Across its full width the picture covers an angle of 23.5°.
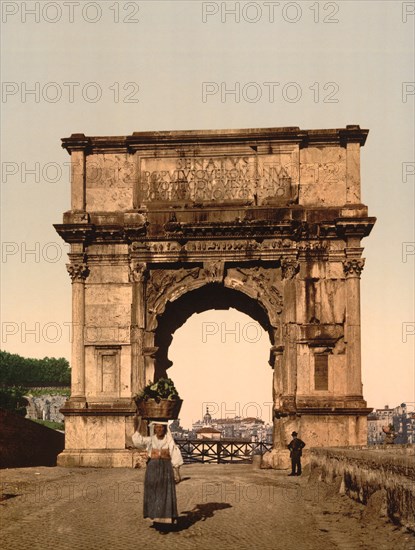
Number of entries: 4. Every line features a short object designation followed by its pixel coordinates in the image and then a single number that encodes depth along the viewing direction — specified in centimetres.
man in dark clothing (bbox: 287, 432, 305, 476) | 2533
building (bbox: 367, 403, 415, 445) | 19238
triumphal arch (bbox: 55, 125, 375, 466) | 2877
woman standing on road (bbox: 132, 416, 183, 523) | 1277
